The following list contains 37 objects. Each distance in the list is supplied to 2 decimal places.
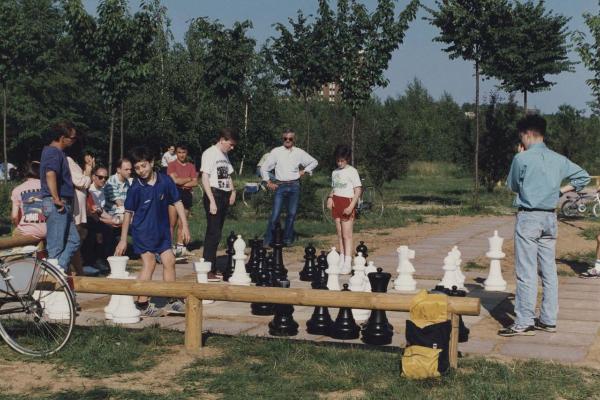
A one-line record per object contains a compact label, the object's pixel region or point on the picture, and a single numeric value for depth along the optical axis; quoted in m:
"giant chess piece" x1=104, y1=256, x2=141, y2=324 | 7.14
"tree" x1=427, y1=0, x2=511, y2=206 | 21.77
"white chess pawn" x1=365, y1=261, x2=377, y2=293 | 7.83
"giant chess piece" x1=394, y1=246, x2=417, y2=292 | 8.89
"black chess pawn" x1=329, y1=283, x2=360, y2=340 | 6.57
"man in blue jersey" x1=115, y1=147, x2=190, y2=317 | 7.48
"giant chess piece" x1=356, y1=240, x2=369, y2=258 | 8.91
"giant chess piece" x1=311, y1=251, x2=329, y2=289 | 9.23
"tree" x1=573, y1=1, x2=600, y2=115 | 20.31
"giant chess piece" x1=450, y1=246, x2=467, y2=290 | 8.62
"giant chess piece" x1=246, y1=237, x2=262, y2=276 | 9.47
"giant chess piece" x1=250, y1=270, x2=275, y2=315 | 7.60
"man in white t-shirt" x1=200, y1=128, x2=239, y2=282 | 9.72
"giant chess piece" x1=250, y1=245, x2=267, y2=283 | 8.92
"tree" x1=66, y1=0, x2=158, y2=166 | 20.03
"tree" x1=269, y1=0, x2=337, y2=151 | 26.97
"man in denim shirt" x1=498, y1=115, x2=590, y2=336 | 6.87
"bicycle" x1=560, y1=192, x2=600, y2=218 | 21.03
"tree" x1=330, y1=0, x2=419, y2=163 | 23.95
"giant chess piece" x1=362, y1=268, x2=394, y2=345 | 6.38
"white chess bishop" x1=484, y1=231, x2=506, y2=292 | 9.34
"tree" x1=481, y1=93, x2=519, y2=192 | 27.31
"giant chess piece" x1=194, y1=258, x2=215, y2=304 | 7.86
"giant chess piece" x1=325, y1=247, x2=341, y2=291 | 7.57
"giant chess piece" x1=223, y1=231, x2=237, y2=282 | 9.79
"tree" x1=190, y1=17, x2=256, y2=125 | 27.38
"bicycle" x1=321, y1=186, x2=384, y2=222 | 18.73
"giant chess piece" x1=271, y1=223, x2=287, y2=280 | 9.01
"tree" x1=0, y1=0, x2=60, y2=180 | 25.31
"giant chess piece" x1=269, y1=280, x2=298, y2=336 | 6.70
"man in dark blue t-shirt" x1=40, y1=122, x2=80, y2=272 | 7.56
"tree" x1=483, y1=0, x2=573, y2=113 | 31.58
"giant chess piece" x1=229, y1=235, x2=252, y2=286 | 9.22
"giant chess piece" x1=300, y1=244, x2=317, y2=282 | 9.62
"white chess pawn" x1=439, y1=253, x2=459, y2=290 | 8.46
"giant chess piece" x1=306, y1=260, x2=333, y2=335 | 6.77
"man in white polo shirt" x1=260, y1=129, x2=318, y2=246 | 12.03
